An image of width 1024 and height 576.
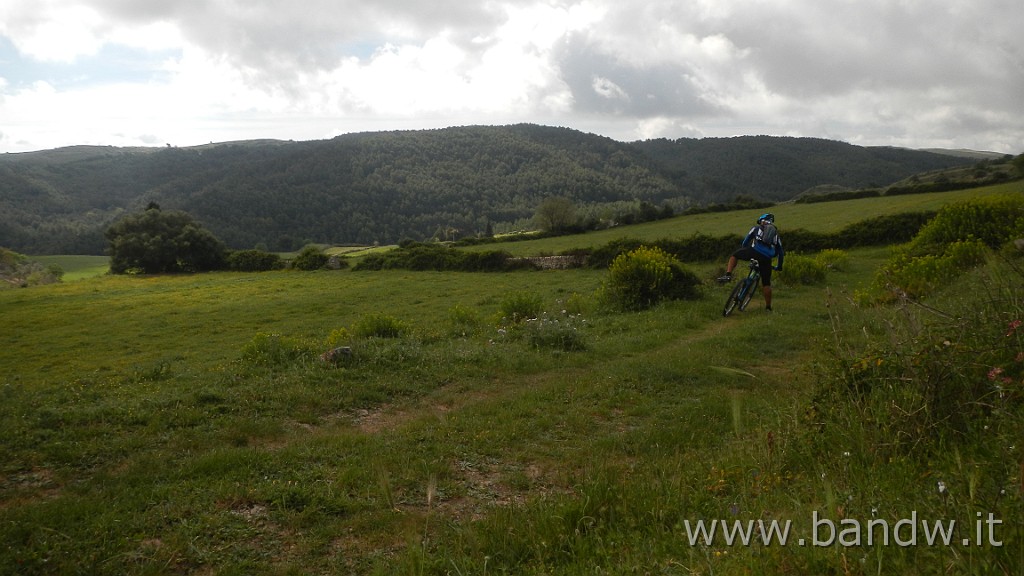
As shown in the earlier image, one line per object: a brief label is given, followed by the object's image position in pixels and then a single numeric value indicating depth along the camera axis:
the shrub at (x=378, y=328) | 13.38
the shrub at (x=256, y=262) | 55.23
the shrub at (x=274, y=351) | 10.43
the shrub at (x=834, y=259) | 24.82
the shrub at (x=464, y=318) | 15.56
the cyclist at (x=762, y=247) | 13.73
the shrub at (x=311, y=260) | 51.75
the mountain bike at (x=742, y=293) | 14.70
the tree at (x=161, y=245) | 56.72
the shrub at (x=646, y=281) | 16.81
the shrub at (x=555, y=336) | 11.48
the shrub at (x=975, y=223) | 15.27
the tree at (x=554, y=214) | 65.75
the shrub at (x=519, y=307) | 16.78
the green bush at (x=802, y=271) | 20.00
